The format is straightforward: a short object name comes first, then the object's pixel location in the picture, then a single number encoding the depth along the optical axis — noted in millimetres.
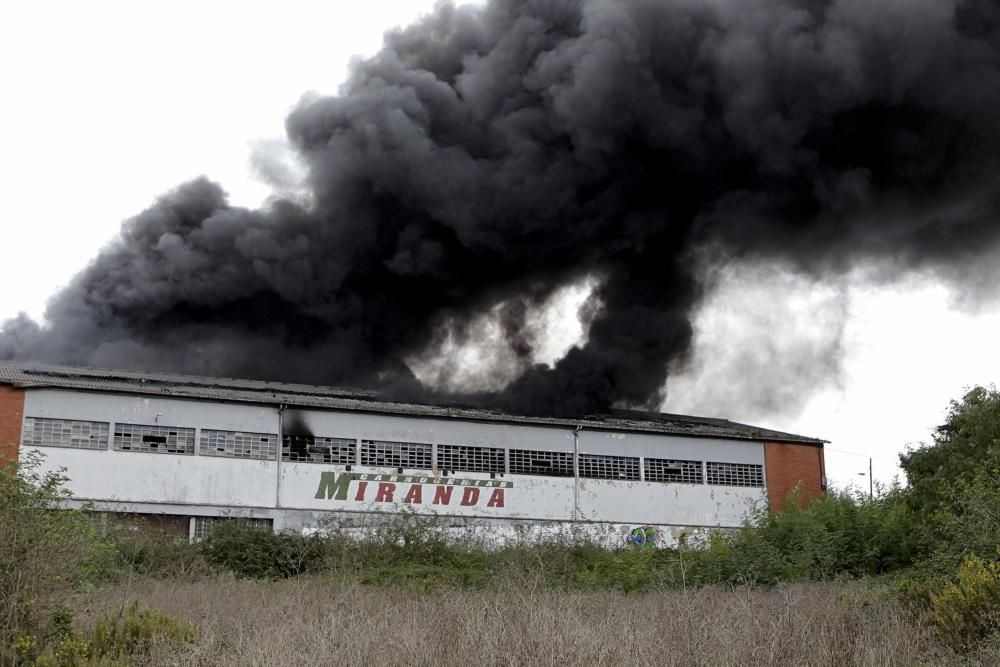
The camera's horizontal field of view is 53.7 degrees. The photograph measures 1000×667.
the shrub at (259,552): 20927
